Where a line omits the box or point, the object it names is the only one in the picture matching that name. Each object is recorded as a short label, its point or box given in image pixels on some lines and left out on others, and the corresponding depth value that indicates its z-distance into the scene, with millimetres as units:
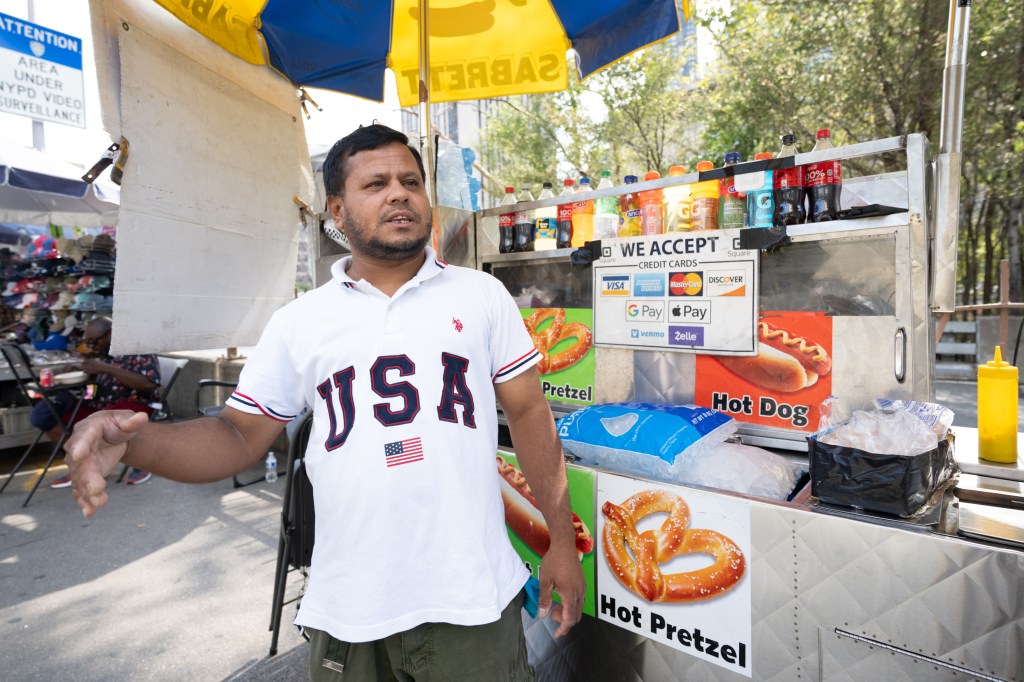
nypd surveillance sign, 6742
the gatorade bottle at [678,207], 2275
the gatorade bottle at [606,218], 2495
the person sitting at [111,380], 4973
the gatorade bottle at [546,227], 2701
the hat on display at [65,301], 7184
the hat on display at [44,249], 7504
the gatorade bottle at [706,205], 2227
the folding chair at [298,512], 2391
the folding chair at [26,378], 4988
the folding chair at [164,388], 5312
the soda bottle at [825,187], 1972
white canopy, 6230
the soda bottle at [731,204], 2164
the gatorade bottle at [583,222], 2582
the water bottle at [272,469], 5320
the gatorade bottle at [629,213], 2438
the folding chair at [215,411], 4978
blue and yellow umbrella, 2850
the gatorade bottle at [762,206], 2082
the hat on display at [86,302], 7016
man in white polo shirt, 1368
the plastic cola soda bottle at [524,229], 2814
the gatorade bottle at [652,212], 2359
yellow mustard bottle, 1809
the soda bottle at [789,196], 2047
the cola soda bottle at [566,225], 2631
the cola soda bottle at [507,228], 2867
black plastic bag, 1469
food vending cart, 1404
